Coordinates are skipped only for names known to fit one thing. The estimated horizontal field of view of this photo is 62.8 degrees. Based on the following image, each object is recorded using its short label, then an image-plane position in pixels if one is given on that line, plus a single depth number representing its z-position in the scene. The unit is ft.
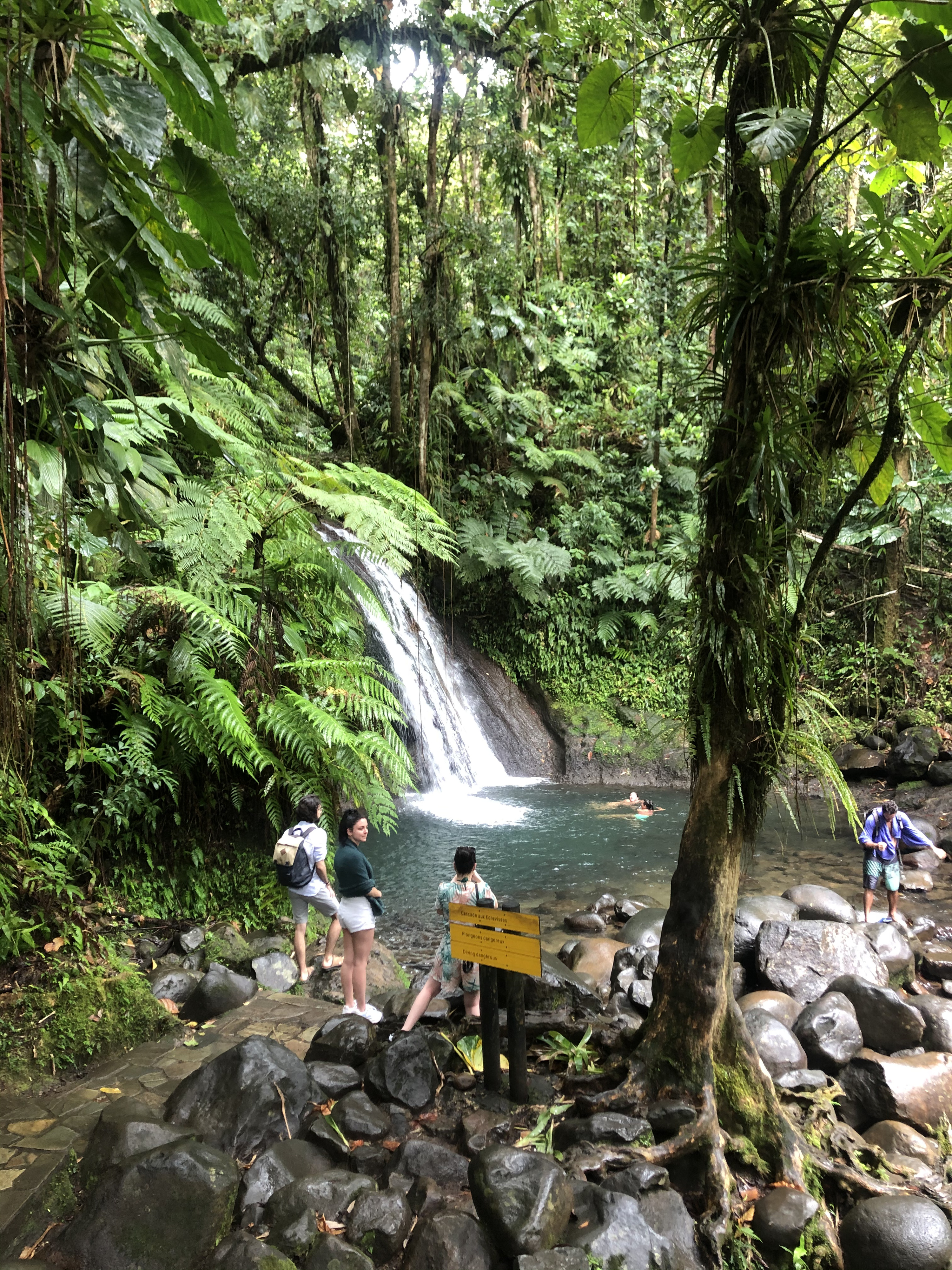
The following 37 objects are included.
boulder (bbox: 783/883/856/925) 23.16
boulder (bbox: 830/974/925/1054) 15.47
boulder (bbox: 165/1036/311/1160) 10.46
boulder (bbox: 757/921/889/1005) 18.21
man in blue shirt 23.40
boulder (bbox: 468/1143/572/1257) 8.55
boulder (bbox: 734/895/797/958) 19.71
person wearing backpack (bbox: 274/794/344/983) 17.01
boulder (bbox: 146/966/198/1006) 15.62
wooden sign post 11.06
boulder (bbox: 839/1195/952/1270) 9.52
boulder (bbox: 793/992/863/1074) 14.39
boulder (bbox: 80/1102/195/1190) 9.28
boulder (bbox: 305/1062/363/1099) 11.62
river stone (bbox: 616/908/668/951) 21.18
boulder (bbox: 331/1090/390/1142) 10.70
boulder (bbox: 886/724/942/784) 36.63
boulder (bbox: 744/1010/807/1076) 13.88
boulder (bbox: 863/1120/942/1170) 12.06
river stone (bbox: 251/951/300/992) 17.26
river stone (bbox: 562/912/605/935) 23.40
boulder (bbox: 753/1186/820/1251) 9.45
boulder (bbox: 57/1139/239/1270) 8.30
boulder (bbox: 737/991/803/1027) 16.21
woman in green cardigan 15.25
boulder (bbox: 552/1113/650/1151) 9.95
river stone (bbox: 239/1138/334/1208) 9.43
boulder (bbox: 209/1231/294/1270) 8.18
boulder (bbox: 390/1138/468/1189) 9.93
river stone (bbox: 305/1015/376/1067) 12.50
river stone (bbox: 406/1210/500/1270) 8.39
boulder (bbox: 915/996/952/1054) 15.72
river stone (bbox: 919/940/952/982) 20.29
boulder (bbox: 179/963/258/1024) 15.31
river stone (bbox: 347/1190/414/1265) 8.84
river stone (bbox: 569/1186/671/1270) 8.57
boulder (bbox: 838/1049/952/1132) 13.10
